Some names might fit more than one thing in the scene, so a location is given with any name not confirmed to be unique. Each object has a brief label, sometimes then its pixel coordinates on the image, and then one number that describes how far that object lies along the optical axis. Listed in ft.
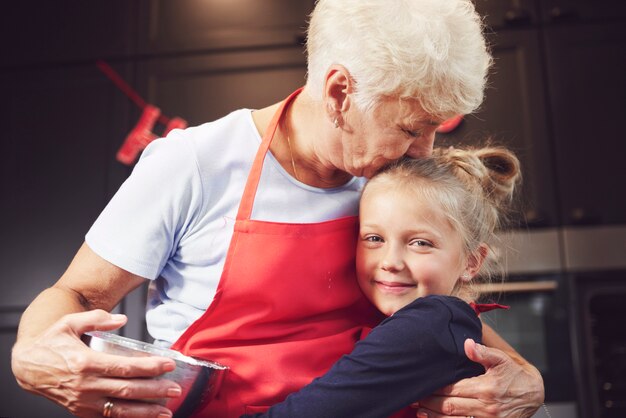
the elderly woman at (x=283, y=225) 3.28
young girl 2.97
